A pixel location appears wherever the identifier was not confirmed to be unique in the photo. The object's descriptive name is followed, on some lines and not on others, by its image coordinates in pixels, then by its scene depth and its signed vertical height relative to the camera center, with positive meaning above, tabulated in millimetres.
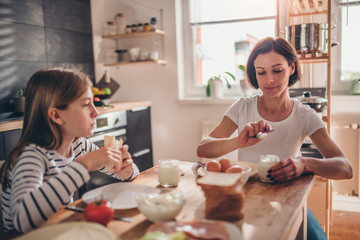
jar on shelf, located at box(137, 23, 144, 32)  3236 +556
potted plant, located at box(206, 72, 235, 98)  3117 -37
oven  2670 -387
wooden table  849 -376
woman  1547 -193
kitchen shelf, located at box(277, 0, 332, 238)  2224 +150
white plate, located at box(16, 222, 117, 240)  751 -336
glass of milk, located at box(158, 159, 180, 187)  1199 -328
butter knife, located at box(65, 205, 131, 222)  915 -367
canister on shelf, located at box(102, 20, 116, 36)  3338 +593
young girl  939 -213
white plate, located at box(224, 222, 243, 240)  768 -355
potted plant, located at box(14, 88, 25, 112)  2475 -103
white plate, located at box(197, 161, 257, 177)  1275 -346
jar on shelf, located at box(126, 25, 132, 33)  3283 +554
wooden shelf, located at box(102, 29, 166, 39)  3147 +493
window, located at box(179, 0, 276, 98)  3102 +450
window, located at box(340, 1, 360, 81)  2771 +285
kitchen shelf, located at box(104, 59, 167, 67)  3168 +217
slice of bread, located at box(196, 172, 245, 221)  886 -316
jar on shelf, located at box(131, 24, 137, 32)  3258 +558
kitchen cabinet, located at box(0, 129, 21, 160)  2055 -319
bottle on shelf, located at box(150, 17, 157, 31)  3143 +570
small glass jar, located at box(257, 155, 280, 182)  1208 -314
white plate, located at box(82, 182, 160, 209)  1016 -357
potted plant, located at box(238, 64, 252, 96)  2929 -52
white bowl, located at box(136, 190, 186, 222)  864 -323
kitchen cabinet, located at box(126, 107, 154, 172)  3121 -506
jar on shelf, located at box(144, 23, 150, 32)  3184 +554
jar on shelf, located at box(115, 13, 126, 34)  3314 +627
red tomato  864 -331
